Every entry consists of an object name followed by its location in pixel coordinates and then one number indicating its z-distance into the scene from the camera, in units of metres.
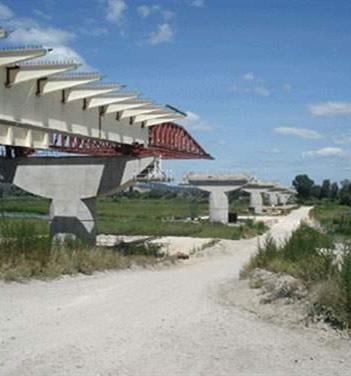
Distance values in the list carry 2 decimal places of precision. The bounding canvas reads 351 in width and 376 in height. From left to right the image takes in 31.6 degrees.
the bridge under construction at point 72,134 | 17.84
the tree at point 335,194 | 189.88
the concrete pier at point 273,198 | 141.25
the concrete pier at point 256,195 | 95.37
